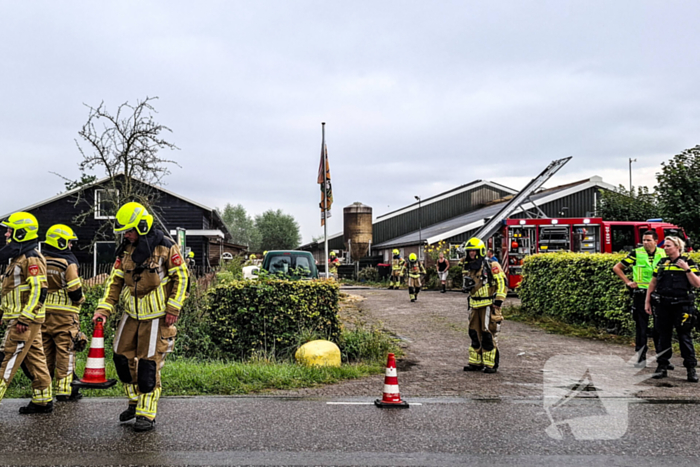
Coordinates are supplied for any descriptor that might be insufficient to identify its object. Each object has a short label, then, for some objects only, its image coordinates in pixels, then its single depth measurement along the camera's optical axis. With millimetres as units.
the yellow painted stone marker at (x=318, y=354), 8422
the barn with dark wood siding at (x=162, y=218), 31844
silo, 45594
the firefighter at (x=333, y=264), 32291
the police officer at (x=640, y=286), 9109
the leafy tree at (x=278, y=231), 96438
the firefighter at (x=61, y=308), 6434
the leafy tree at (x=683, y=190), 20595
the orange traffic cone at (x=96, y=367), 5711
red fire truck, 20484
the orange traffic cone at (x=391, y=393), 6148
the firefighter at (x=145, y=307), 5285
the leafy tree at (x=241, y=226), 103875
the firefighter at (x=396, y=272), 29992
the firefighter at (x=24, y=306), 5750
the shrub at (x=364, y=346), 9445
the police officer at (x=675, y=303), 7965
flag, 19406
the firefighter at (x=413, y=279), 19766
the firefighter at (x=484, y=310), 8422
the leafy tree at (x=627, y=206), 29828
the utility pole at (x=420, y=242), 34331
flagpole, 18916
